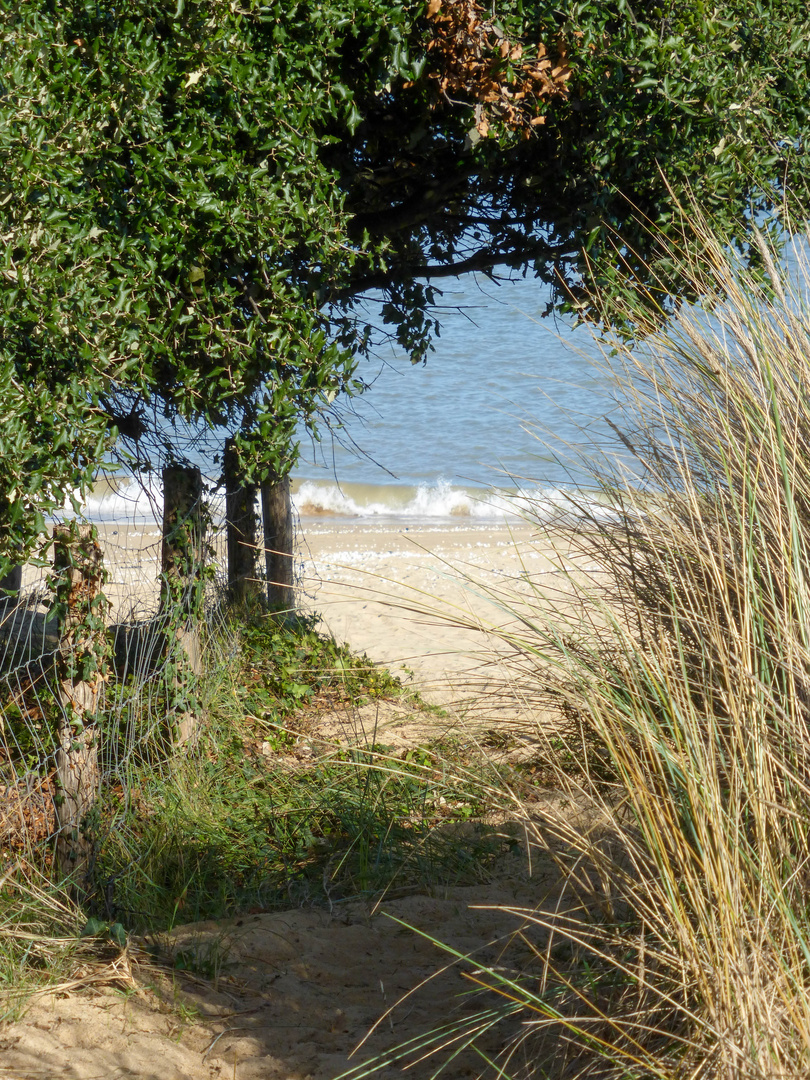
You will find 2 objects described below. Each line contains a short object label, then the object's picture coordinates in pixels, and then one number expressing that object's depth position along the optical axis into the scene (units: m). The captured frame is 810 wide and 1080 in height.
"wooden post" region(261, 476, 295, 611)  14.44
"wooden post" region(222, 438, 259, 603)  13.15
